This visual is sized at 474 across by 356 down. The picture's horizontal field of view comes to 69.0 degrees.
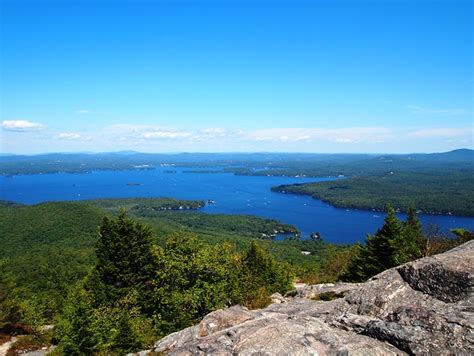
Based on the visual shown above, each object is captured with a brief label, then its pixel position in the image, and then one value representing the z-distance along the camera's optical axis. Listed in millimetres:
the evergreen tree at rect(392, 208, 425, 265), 27123
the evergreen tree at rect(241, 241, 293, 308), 29145
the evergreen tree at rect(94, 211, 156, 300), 27131
